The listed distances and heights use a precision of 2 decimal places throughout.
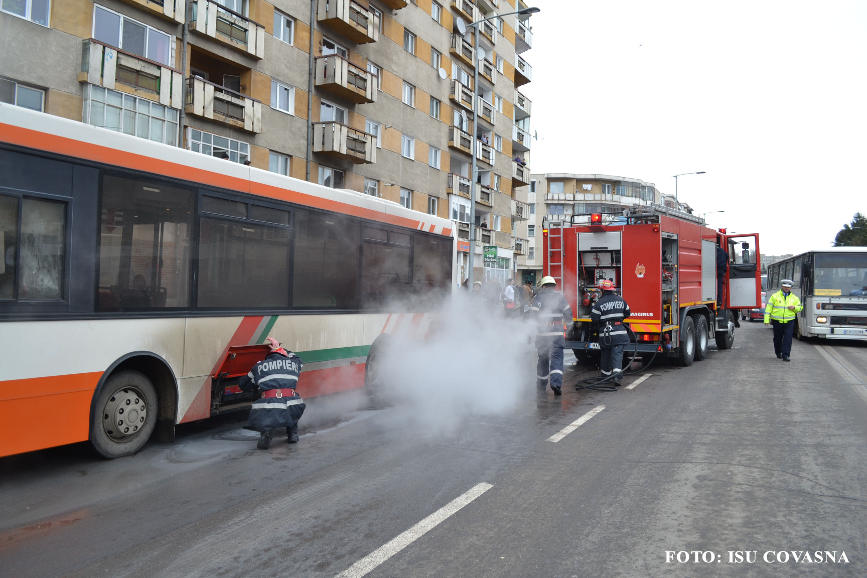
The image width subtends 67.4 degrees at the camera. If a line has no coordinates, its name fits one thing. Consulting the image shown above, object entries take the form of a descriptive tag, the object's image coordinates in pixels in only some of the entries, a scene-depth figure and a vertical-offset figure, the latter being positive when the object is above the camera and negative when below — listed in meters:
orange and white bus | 5.16 +0.26
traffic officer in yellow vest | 15.02 +0.02
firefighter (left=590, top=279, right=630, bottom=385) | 10.77 -0.25
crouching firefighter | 6.63 -0.90
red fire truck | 12.84 +0.87
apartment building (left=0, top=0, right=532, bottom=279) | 15.88 +7.44
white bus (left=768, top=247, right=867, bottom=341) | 19.45 +0.72
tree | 72.61 +9.94
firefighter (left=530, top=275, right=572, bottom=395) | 10.00 -0.33
